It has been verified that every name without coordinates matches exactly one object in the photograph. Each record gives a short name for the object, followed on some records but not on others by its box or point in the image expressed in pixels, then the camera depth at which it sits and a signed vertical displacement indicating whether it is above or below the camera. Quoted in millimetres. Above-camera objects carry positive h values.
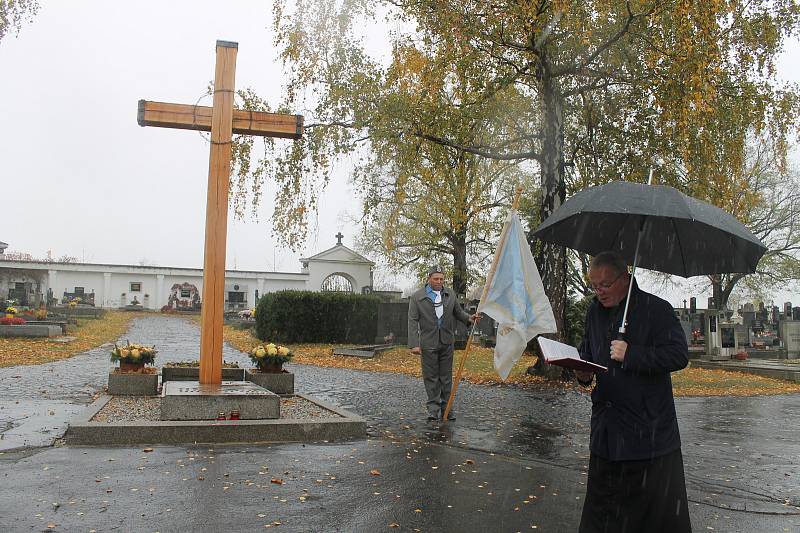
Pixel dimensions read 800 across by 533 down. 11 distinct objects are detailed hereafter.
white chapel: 61234 +3771
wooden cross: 8914 +2048
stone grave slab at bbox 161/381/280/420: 7500 -807
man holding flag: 9219 -16
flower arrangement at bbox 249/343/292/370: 10672 -419
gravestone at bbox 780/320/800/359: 22047 +111
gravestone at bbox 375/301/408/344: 25406 +327
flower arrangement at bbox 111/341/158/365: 10398 -434
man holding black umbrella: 3430 -407
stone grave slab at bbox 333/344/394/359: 20031 -600
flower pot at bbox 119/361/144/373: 10492 -625
